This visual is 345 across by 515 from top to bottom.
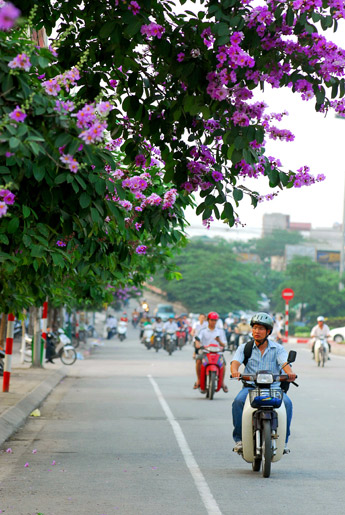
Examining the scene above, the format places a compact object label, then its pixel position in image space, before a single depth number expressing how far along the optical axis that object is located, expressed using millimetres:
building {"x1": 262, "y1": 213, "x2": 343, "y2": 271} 148625
